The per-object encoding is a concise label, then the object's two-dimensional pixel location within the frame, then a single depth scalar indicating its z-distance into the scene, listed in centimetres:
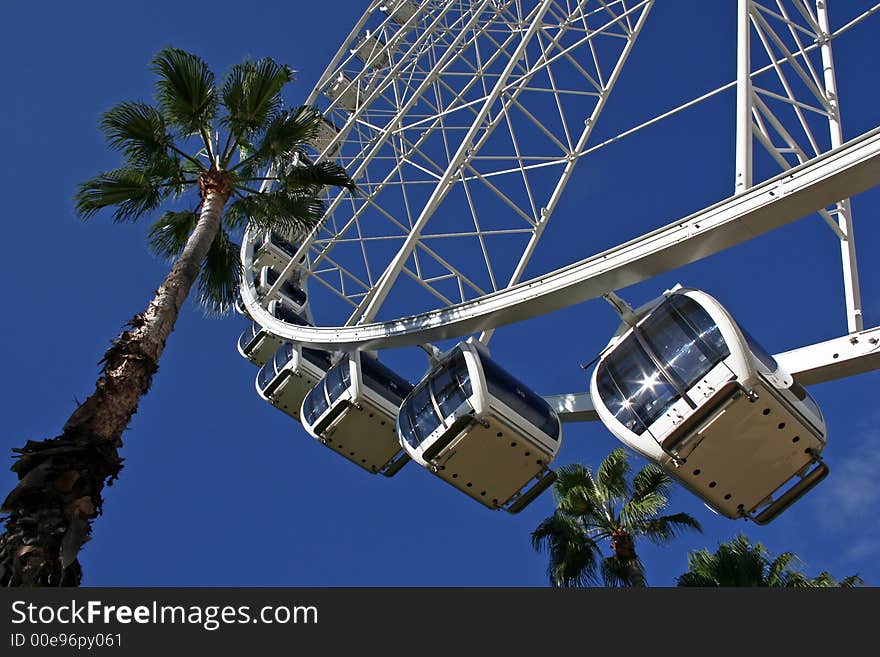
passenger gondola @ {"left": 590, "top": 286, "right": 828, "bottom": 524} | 950
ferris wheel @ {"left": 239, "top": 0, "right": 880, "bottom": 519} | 887
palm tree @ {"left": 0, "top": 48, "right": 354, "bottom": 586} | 959
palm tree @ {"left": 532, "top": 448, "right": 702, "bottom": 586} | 1808
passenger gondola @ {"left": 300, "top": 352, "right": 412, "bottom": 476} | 1470
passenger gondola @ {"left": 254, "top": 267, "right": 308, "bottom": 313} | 2223
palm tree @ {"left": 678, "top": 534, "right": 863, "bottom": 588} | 1642
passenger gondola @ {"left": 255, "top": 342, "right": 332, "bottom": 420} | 1906
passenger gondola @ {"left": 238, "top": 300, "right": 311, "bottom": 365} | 2311
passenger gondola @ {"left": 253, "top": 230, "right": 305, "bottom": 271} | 2420
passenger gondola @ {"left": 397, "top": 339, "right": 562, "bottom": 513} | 1162
